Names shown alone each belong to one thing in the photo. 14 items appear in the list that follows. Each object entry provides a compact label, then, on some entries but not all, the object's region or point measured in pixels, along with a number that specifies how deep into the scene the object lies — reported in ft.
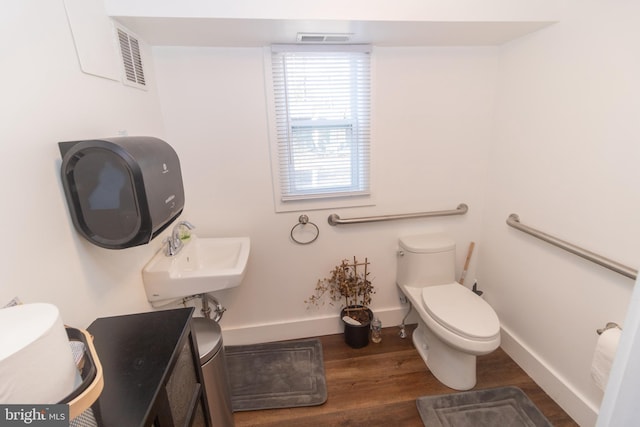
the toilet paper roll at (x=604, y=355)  3.92
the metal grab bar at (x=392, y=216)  6.44
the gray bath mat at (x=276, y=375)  5.52
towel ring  6.37
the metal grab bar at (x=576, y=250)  4.02
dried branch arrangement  6.76
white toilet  5.06
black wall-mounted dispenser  2.87
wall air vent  4.30
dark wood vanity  2.08
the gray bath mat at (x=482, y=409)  4.98
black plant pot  6.59
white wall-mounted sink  4.51
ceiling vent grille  5.08
